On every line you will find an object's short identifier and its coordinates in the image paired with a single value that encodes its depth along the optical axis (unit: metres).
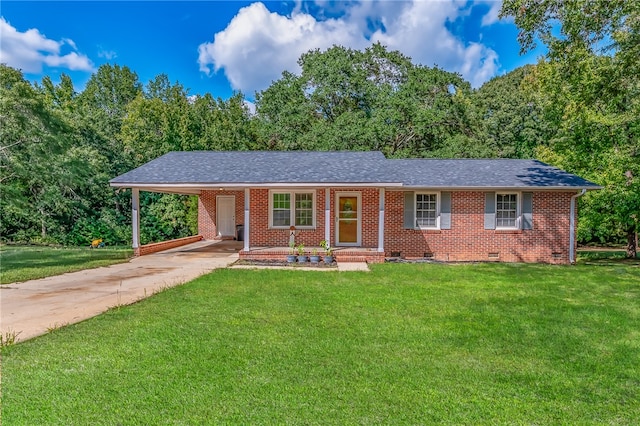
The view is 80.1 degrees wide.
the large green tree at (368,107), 23.81
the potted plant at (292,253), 11.98
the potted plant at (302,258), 11.96
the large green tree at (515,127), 23.77
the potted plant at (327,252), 12.09
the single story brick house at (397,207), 12.73
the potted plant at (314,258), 11.92
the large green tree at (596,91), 10.15
